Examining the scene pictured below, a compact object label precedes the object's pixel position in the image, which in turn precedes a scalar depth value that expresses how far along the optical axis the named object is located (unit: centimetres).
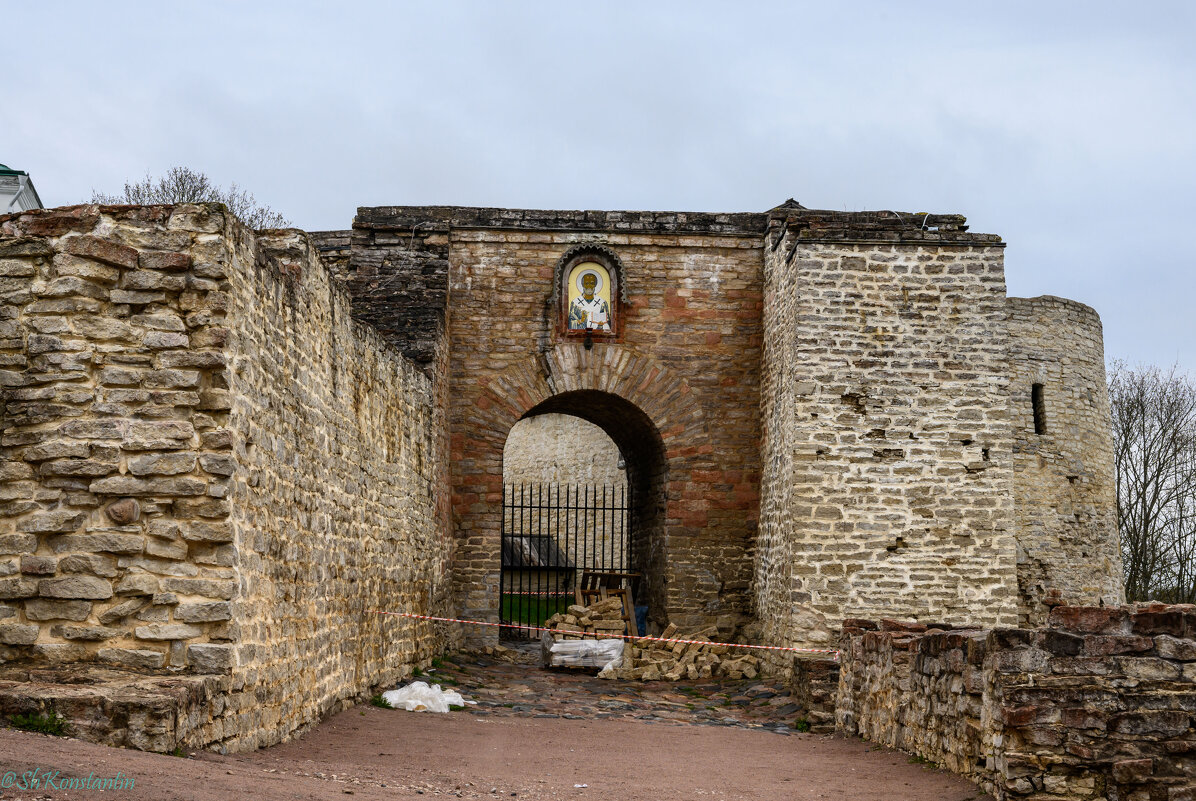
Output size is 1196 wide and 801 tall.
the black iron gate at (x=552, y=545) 2334
